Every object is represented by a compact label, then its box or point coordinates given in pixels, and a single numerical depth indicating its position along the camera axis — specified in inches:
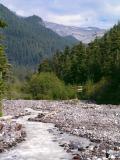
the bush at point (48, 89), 3110.9
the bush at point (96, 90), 2969.5
